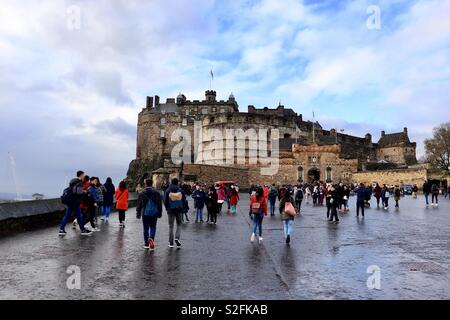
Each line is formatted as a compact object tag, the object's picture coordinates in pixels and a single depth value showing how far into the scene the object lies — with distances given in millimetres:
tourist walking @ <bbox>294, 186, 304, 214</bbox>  19203
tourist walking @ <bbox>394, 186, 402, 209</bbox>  23297
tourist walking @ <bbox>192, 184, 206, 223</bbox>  14758
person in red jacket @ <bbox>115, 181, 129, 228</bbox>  12430
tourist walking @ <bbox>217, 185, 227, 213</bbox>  18134
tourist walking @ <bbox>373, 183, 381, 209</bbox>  23219
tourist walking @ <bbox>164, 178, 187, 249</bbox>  8594
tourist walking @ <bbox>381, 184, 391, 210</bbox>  22223
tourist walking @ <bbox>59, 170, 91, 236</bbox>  9984
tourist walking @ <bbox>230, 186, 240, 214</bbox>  18308
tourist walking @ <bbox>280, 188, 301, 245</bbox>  9344
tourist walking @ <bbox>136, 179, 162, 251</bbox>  8406
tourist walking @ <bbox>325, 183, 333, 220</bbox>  15039
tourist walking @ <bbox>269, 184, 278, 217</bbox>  18719
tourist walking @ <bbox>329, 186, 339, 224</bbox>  14281
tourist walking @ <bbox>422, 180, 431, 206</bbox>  24188
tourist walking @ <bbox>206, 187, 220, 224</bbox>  14128
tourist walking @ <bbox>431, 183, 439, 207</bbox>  24034
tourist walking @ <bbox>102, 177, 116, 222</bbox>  13977
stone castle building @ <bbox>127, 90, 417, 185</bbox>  59594
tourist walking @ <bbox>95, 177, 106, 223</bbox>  12648
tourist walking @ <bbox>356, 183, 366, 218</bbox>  16266
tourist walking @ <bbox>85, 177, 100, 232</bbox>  11320
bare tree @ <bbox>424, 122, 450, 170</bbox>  58562
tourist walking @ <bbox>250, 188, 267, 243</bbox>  9570
